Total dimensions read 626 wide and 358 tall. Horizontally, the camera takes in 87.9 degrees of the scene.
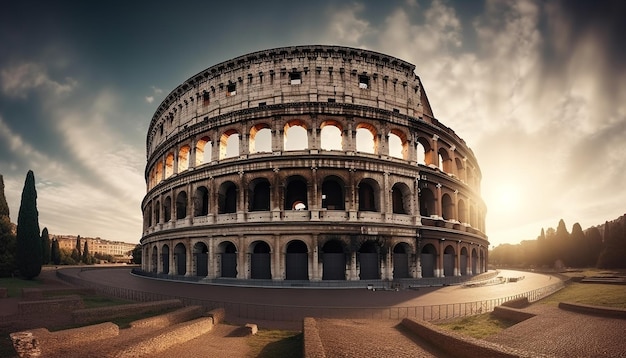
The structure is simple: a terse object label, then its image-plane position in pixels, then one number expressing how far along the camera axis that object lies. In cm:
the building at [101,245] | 13250
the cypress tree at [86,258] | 6272
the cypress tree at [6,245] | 2748
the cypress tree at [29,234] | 2731
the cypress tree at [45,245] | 4872
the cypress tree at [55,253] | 5547
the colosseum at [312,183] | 2344
